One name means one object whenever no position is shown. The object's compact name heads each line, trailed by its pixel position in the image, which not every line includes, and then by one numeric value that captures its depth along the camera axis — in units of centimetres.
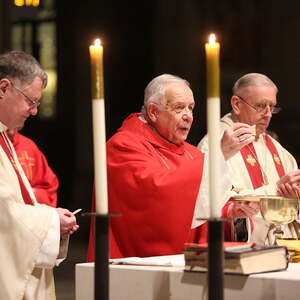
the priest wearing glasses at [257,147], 1079
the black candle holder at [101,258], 470
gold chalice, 718
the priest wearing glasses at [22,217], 698
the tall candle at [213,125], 450
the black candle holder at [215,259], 460
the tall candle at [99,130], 467
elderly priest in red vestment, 887
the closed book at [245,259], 580
